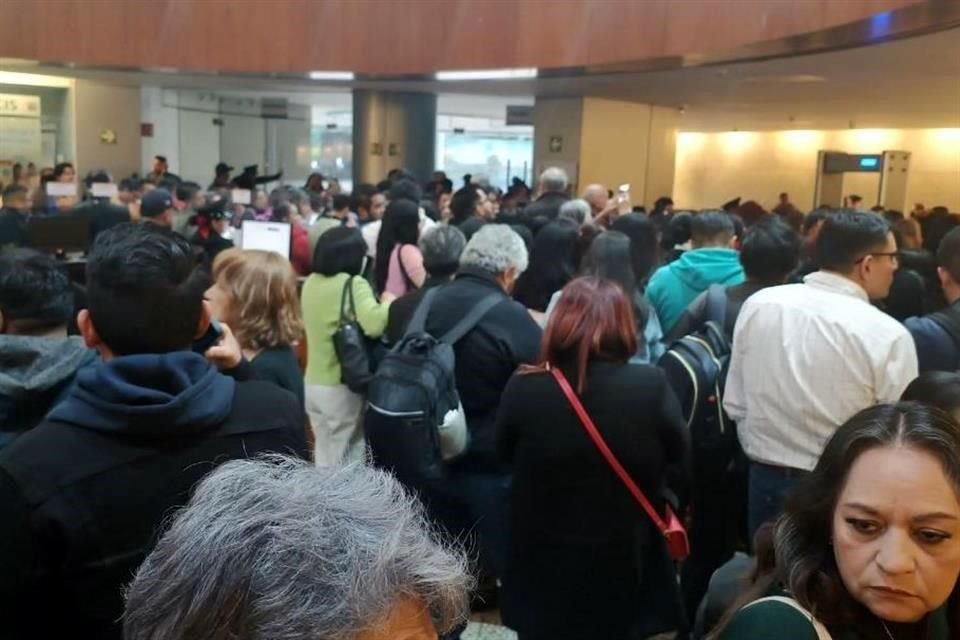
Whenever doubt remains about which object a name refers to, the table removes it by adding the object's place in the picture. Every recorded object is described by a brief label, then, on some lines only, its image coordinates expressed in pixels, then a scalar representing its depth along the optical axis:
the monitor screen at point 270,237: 6.20
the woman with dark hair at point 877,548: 1.39
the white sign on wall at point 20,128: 12.27
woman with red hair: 2.70
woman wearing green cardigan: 4.33
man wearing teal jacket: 4.20
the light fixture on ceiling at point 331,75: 10.06
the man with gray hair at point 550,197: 6.37
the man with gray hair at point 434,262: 3.95
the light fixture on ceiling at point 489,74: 9.30
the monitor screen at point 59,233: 6.93
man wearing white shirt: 2.75
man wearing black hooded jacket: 1.50
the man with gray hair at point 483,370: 3.34
